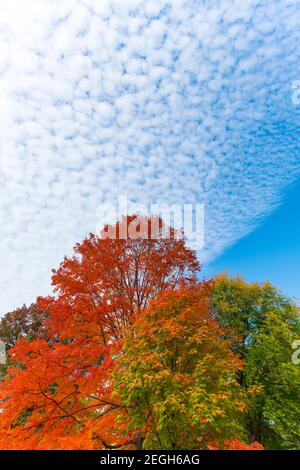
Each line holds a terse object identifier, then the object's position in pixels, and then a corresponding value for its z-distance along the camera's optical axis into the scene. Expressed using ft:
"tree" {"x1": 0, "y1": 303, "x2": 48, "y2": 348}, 97.25
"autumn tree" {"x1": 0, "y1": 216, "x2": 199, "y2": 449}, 35.06
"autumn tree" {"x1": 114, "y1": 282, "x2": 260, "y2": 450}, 26.27
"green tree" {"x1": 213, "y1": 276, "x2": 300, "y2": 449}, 57.65
